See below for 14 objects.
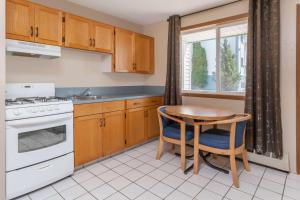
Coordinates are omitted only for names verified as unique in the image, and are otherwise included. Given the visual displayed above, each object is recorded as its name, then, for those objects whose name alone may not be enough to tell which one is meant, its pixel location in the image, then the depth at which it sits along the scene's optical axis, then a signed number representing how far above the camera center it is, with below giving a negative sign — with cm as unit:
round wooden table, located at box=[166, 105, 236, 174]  223 -17
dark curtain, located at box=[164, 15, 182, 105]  341 +72
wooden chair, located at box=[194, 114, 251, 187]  211 -50
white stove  183 -43
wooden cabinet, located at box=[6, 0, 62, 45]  208 +92
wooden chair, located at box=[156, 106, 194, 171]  248 -45
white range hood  206 +59
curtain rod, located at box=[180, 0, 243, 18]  286 +151
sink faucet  312 +13
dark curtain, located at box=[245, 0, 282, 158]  238 +27
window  297 +70
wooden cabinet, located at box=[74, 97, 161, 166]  248 -41
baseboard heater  243 -83
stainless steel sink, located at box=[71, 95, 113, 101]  287 +5
